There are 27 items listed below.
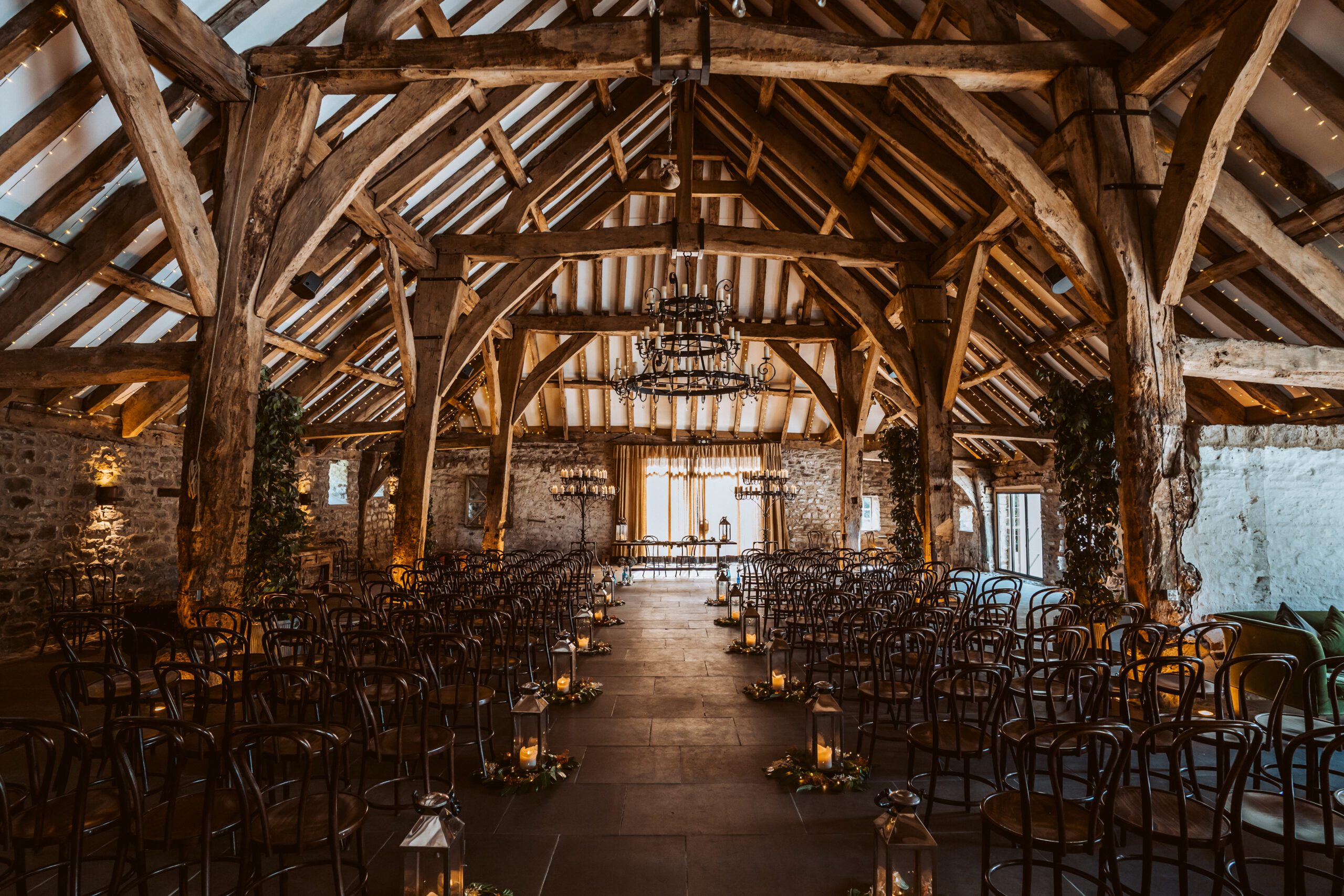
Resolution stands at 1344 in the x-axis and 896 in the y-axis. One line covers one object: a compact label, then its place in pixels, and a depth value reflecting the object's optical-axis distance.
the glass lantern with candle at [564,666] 5.12
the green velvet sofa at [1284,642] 4.60
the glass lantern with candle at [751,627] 6.94
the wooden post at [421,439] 7.87
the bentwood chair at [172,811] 2.02
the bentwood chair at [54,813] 2.01
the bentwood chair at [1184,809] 2.05
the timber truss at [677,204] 4.48
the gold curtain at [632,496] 17.08
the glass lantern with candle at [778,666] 5.28
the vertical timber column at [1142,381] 4.47
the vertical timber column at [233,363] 4.68
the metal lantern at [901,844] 2.30
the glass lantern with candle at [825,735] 3.73
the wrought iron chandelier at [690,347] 6.61
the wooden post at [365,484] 13.73
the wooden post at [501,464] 11.27
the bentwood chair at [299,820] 2.10
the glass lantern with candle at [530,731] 3.70
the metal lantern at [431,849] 2.28
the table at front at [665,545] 14.23
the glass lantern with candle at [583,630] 6.61
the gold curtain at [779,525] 16.81
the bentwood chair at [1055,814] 2.12
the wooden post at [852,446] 11.58
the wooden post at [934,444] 7.89
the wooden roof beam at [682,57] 4.84
